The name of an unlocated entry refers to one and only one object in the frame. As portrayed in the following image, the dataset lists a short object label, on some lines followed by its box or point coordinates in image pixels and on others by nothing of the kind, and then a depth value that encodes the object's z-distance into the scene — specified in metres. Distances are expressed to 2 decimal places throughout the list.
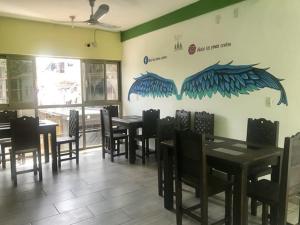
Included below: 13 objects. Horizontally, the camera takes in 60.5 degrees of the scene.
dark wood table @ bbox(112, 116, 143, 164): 4.99
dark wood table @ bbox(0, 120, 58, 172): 4.38
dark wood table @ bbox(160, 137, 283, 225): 2.24
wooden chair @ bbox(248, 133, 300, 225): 2.03
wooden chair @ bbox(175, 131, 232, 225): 2.32
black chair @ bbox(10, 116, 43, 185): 3.87
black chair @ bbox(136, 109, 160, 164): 4.97
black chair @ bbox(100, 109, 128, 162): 5.11
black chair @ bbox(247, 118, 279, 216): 2.78
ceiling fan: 3.96
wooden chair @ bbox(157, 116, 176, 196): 3.39
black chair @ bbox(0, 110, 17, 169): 4.67
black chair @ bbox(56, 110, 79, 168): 4.82
